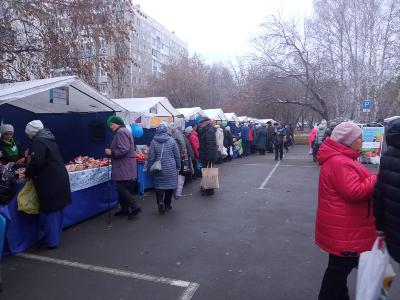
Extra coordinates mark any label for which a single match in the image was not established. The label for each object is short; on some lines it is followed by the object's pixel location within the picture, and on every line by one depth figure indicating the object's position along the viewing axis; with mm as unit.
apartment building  57800
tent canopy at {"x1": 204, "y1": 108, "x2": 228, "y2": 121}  17047
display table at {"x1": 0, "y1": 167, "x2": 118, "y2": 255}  4500
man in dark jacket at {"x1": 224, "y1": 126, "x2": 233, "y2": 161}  15055
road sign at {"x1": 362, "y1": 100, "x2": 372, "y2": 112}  17745
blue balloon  8455
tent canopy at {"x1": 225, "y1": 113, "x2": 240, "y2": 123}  19825
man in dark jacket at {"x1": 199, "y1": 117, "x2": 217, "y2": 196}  8398
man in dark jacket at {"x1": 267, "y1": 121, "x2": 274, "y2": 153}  19362
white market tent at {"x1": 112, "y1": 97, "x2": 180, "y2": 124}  10055
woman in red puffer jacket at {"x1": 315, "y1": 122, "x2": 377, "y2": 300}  2525
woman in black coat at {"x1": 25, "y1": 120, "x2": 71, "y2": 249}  4504
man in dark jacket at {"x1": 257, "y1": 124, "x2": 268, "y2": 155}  19134
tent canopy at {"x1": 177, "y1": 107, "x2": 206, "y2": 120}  14324
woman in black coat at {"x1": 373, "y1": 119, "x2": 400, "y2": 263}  2197
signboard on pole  12656
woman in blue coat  6258
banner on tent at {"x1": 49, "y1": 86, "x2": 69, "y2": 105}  6402
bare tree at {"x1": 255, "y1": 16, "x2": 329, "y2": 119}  26797
